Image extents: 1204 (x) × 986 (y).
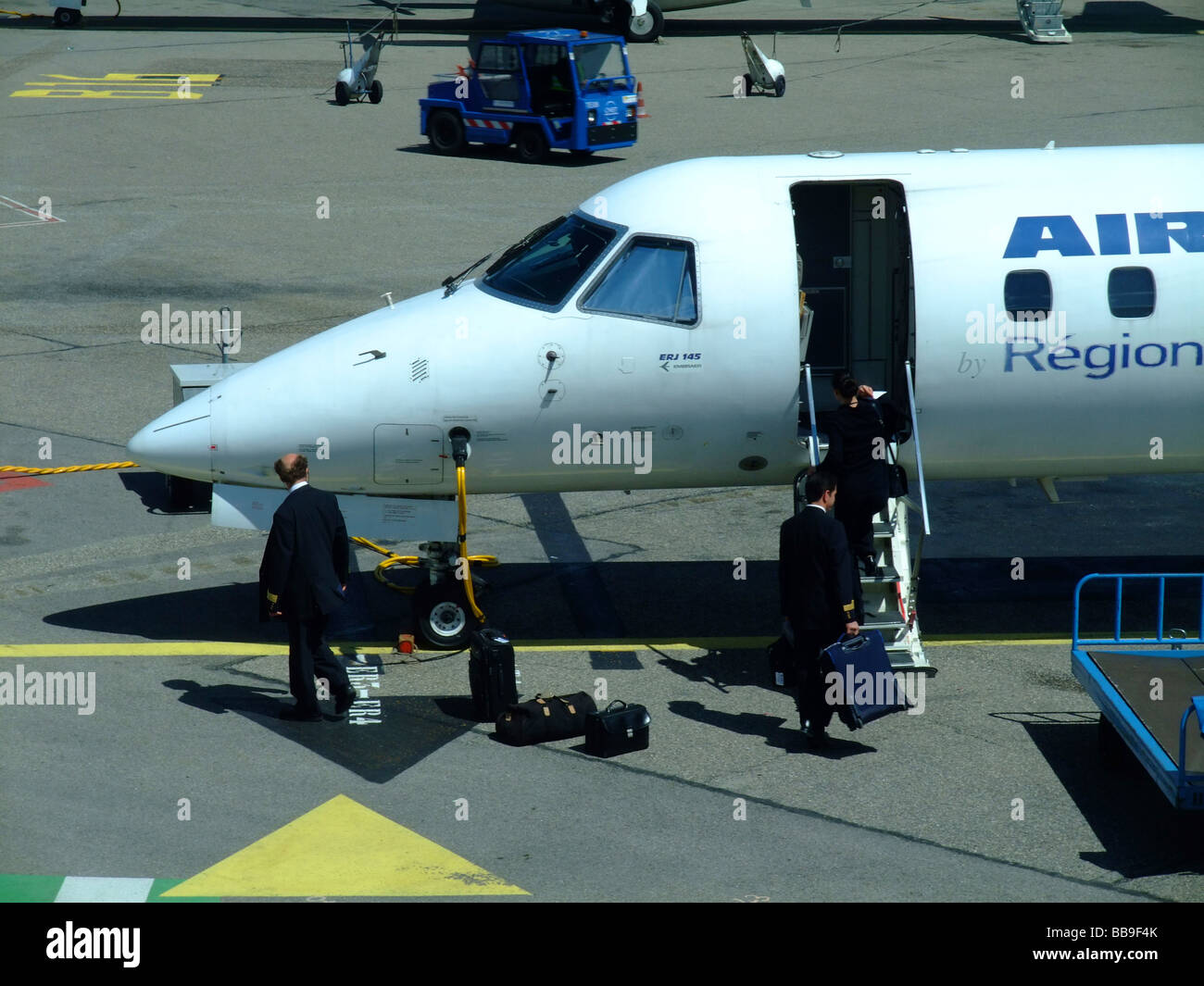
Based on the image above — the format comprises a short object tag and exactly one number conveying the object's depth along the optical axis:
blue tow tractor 32.09
